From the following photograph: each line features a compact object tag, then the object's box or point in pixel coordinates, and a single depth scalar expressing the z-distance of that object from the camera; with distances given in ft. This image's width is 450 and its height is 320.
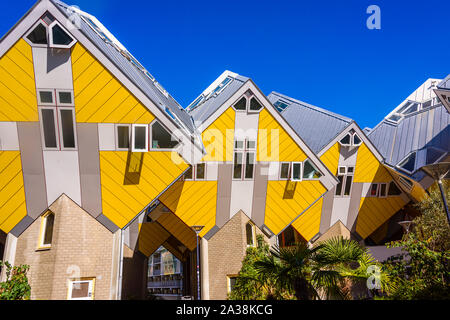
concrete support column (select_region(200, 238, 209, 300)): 57.28
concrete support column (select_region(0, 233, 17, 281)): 45.06
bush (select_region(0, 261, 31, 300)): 39.05
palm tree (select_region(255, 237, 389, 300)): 31.17
